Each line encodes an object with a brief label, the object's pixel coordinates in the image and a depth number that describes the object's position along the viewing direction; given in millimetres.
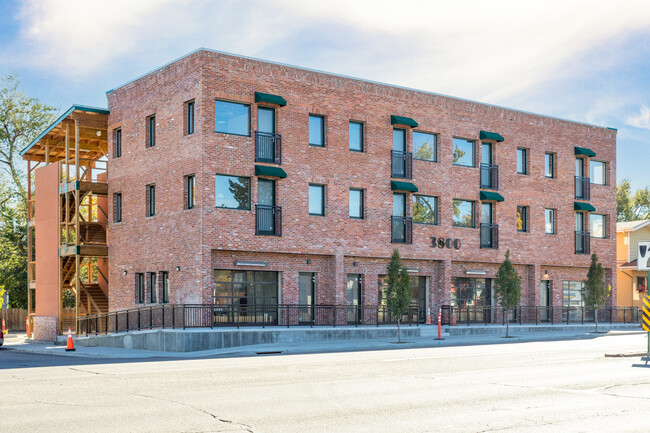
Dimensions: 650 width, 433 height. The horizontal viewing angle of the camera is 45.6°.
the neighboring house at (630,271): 51719
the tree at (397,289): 30500
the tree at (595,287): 39281
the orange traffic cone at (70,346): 27562
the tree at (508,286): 35000
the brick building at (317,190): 30297
